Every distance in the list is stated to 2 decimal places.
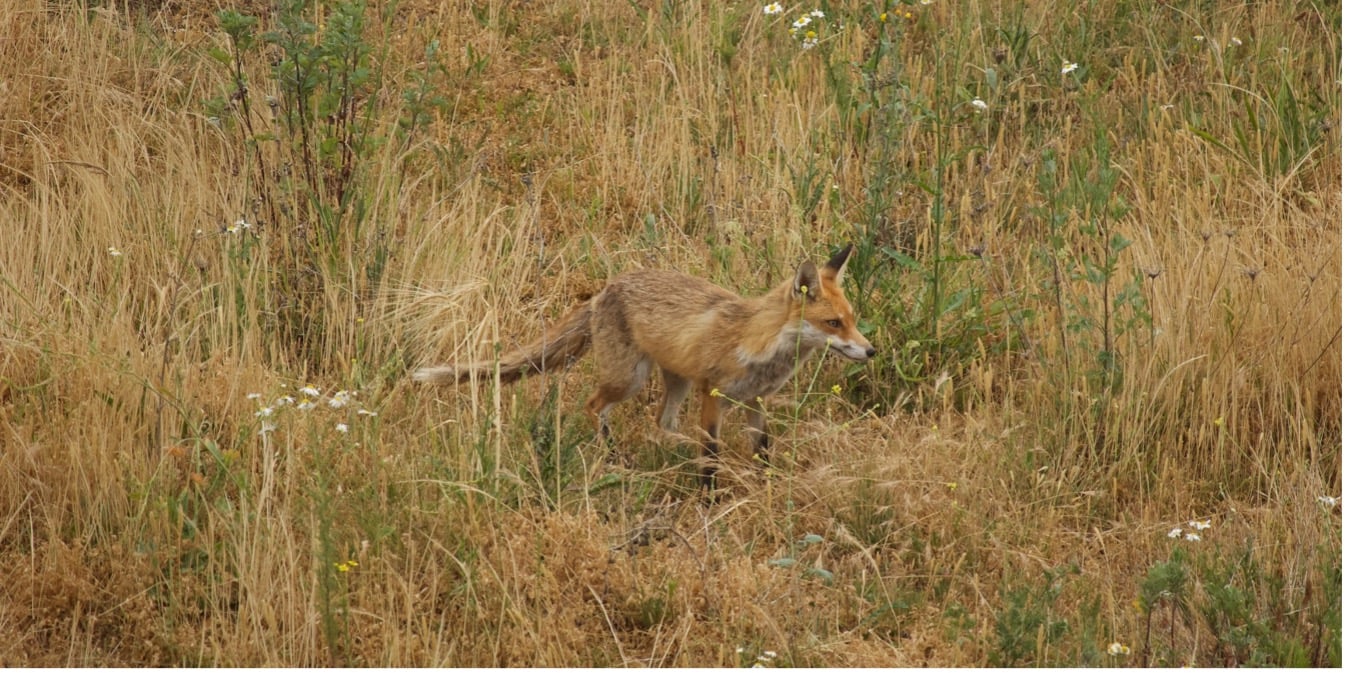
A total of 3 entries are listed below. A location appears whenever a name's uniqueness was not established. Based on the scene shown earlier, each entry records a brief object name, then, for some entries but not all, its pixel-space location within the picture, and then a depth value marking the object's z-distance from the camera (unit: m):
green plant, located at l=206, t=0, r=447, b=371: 13.59
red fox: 13.33
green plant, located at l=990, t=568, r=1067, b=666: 10.02
